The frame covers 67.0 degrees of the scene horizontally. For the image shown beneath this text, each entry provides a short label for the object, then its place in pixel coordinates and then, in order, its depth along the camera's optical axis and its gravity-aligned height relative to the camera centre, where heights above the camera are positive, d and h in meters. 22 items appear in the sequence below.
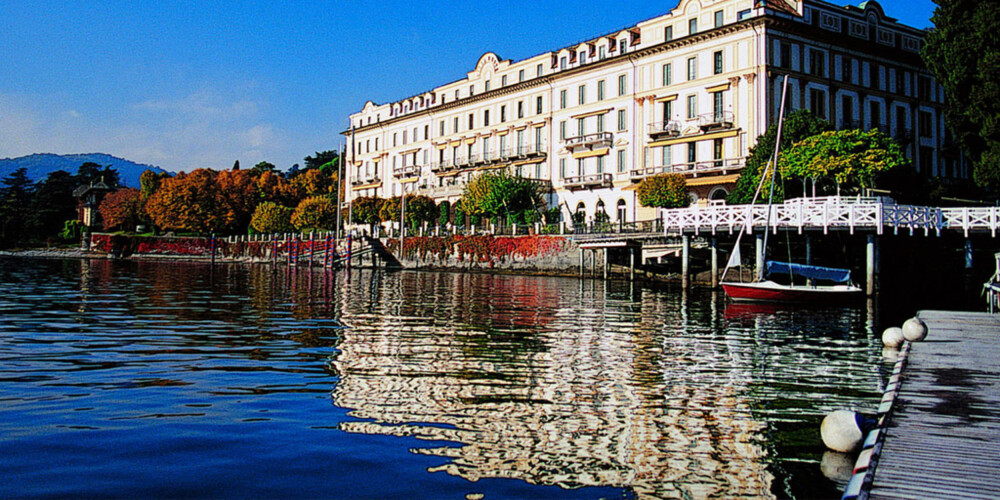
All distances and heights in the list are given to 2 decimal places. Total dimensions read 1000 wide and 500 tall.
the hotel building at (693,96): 51.53 +12.01
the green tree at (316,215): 85.94 +4.19
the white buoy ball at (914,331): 14.52 -1.52
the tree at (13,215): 120.44 +5.92
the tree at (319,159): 136.88 +16.83
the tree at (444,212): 74.38 +3.94
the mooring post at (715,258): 37.94 -0.30
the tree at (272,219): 91.44 +4.02
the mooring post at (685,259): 39.12 -0.36
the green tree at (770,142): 45.56 +6.78
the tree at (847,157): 38.59 +4.94
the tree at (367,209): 79.44 +4.49
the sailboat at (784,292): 27.88 -1.47
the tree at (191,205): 95.75 +6.02
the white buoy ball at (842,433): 7.30 -1.76
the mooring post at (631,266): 45.71 -0.85
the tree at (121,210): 110.19 +6.13
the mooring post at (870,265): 33.22 -0.57
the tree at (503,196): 61.78 +4.60
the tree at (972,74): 34.12 +8.37
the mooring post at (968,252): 34.17 -0.01
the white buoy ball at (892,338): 15.32 -1.74
